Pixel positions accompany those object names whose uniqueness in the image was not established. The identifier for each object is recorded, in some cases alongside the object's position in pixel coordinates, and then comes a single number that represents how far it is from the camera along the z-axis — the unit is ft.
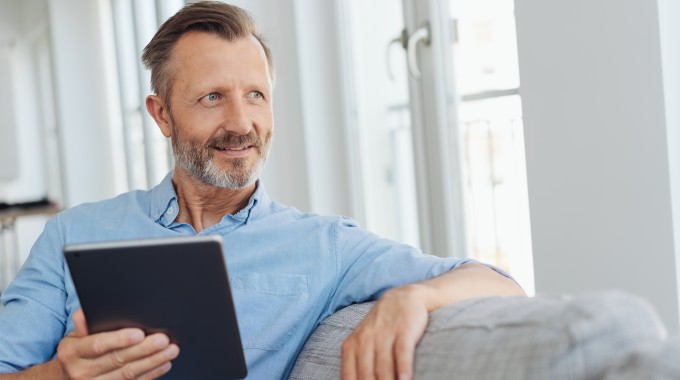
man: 5.18
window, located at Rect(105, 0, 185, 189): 18.02
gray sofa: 2.85
